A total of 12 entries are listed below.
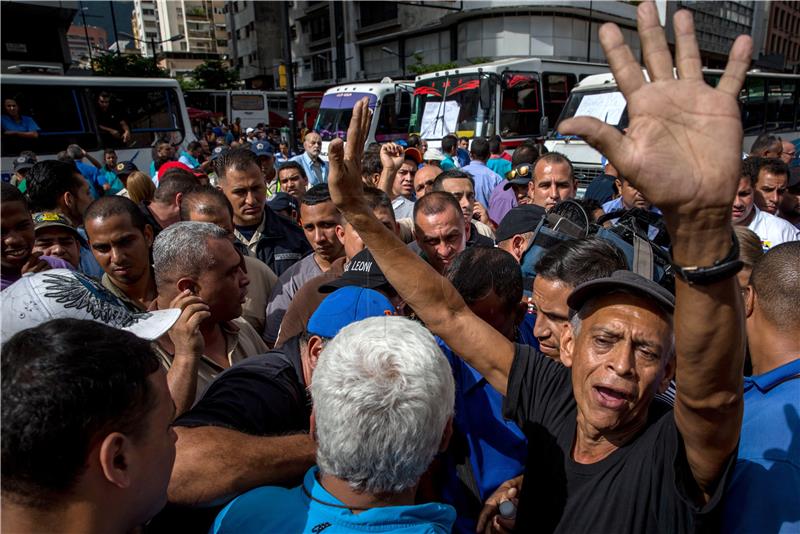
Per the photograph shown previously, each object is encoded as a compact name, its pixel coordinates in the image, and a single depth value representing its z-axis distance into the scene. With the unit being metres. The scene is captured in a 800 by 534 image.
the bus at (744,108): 11.09
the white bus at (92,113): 11.48
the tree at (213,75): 41.78
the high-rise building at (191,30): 79.56
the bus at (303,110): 28.76
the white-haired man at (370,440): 1.27
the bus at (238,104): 29.84
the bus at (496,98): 13.84
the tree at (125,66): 26.30
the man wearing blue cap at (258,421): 1.45
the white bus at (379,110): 16.89
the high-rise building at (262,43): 56.16
